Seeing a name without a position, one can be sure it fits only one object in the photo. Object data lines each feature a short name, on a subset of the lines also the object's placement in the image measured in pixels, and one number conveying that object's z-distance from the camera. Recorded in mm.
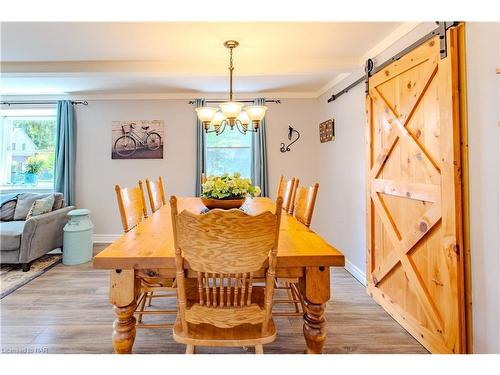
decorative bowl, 1976
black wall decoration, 4449
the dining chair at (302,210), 1965
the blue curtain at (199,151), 4316
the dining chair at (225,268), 1075
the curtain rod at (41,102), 4402
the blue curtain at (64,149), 4293
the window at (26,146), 4551
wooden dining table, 1265
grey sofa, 3236
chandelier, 2418
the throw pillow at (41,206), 3560
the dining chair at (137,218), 1834
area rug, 2818
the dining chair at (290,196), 2582
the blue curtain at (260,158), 4297
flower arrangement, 1978
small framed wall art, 3760
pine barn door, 1642
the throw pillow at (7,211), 3760
